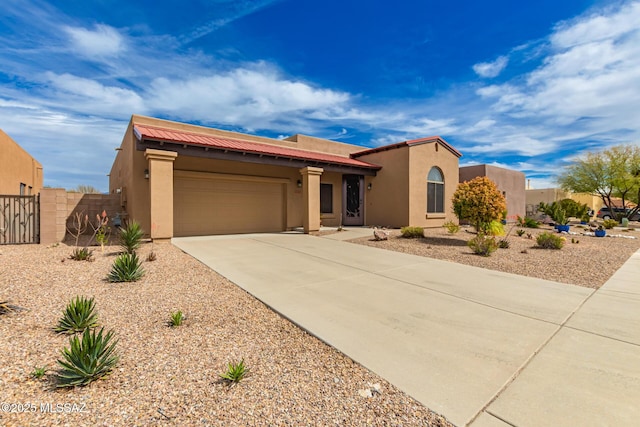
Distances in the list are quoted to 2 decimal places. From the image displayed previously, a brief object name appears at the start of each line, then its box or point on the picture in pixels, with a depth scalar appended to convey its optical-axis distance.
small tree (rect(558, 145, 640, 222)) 26.14
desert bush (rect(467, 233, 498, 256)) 9.09
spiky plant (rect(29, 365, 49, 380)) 2.70
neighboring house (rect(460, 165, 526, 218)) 21.09
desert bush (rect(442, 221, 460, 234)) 13.60
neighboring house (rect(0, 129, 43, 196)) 15.09
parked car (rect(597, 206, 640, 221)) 28.55
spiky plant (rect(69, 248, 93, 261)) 7.39
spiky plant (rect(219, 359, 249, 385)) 2.67
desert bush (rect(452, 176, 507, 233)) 11.08
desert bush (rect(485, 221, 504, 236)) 11.71
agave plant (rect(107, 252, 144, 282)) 5.72
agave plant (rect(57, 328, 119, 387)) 2.56
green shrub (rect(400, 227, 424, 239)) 12.55
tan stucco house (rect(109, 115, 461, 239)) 11.41
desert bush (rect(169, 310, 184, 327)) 3.83
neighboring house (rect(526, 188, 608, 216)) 38.58
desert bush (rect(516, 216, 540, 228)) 18.60
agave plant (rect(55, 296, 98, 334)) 3.61
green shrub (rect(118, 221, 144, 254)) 7.93
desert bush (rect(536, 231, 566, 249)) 10.37
